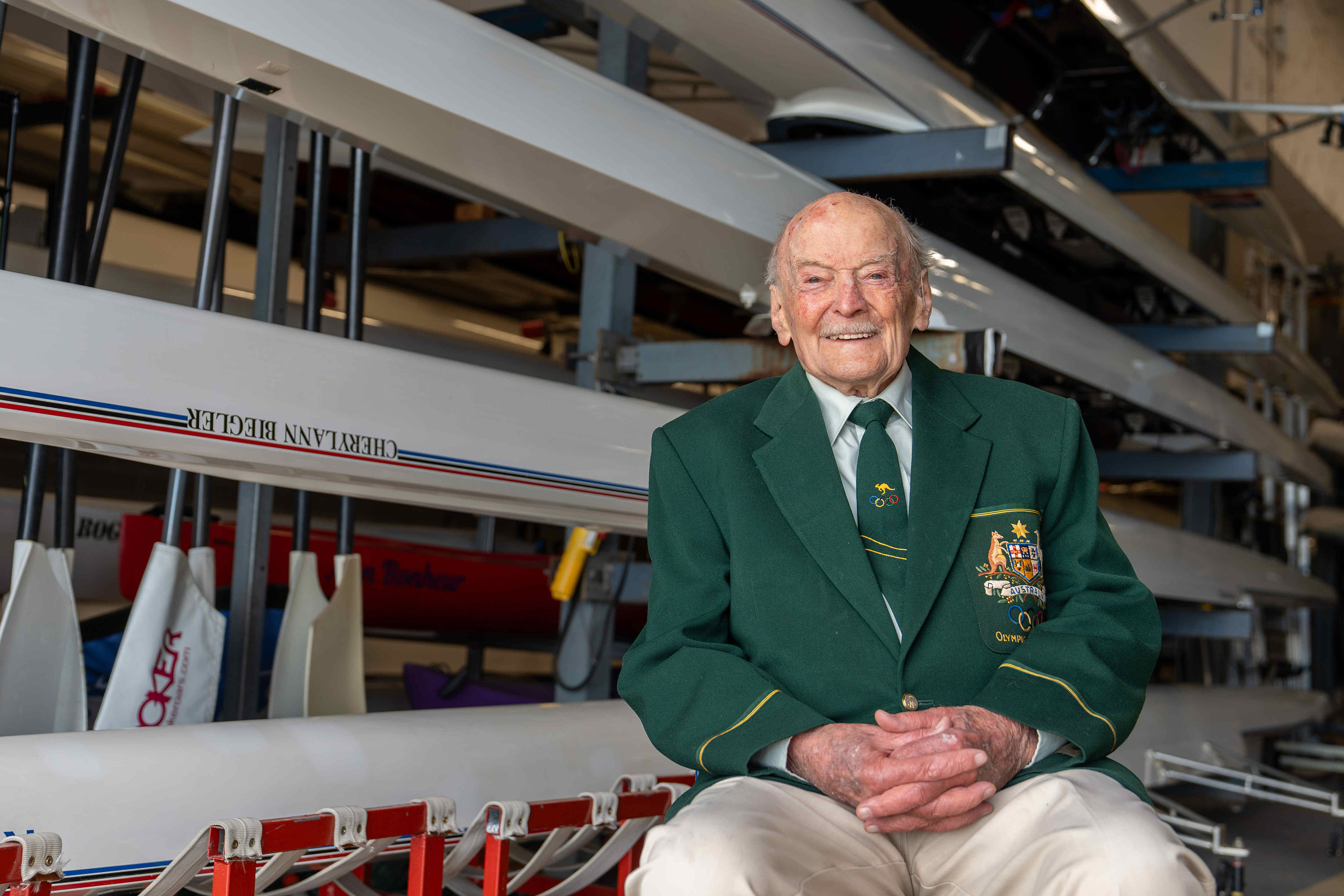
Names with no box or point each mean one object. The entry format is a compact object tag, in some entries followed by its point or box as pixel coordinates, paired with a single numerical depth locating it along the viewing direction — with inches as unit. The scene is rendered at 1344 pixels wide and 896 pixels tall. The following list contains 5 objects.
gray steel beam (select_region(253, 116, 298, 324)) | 107.0
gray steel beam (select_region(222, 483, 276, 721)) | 107.4
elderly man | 48.6
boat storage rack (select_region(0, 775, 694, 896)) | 59.5
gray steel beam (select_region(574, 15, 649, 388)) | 129.6
